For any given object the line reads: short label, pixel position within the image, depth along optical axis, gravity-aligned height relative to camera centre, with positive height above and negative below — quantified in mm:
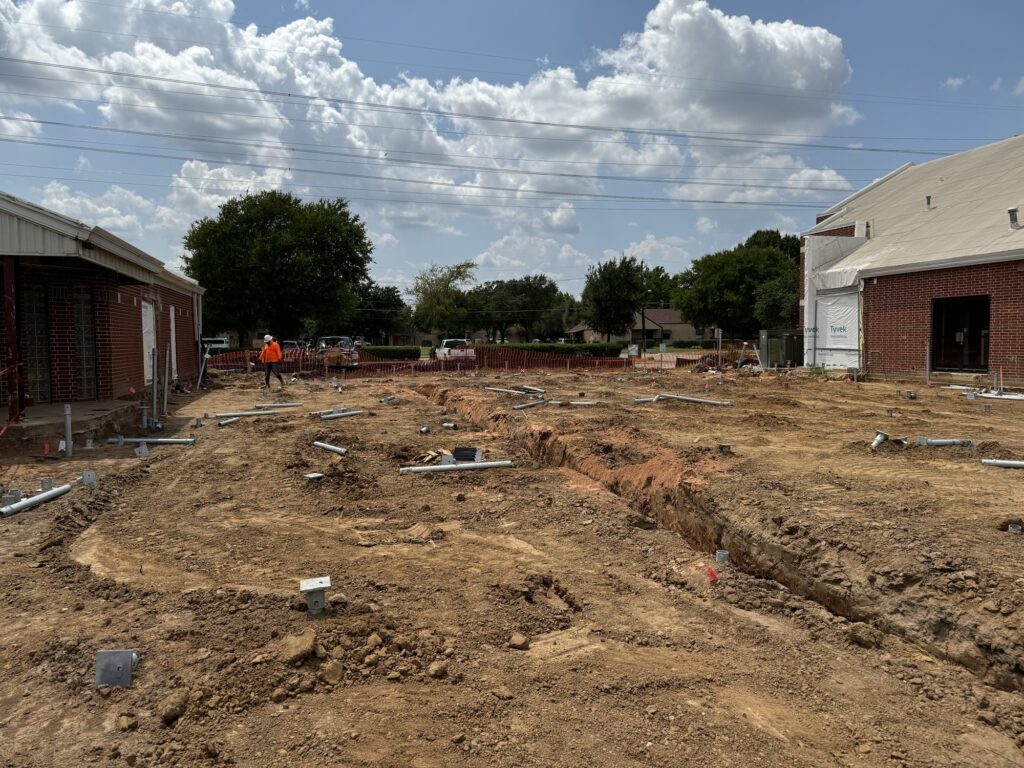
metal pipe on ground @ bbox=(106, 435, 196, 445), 11023 -1472
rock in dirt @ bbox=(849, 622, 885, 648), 4215 -1845
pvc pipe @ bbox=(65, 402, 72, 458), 9805 -1192
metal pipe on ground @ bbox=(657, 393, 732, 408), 14938 -1190
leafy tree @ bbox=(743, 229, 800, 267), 81875 +13315
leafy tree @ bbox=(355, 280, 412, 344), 84375 +4908
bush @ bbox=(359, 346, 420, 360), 44781 -139
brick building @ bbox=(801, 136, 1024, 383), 19016 +2249
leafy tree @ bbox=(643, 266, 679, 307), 108500 +10525
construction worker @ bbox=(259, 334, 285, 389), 20953 -92
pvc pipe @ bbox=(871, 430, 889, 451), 9090 -1274
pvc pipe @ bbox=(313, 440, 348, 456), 10328 -1533
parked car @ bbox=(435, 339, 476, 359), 32750 -117
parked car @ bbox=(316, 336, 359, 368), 30125 -169
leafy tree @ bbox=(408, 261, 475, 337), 73500 +5932
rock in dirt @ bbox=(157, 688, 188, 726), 3118 -1684
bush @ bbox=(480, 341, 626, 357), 50081 +5
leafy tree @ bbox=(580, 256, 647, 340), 62500 +5371
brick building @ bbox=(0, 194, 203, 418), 10305 +925
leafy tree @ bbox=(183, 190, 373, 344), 43906 +6152
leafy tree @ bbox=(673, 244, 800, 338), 70562 +6691
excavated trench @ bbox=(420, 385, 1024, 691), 3885 -1678
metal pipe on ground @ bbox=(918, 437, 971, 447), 9148 -1314
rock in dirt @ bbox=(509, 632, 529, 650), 3967 -1749
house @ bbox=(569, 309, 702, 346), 93375 +2771
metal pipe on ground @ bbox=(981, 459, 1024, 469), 7754 -1375
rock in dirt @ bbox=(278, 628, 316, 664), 3611 -1633
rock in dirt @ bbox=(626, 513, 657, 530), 6630 -1741
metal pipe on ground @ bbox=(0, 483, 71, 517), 6616 -1537
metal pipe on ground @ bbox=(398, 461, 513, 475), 9008 -1593
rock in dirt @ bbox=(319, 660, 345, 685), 3488 -1702
